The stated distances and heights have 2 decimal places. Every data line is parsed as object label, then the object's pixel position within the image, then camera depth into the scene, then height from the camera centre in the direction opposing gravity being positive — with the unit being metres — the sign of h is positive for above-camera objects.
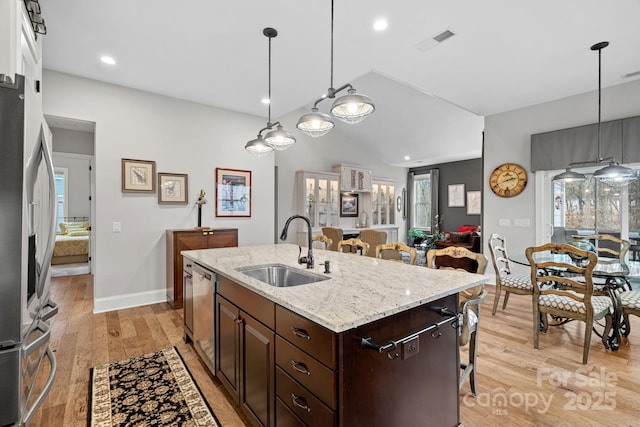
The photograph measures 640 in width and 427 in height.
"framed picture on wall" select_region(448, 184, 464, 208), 8.65 +0.49
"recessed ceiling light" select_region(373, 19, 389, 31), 2.64 +1.67
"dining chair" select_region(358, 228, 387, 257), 5.31 -0.45
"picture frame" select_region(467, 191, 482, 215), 8.27 +0.28
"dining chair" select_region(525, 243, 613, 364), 2.44 -0.77
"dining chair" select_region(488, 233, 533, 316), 3.22 -0.78
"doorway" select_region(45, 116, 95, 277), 5.02 +0.49
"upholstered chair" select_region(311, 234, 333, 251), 3.67 -0.35
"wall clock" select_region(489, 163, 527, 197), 4.69 +0.53
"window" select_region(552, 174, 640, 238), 3.95 +0.10
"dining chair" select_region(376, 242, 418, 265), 2.63 -0.35
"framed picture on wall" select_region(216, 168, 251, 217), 4.73 +0.31
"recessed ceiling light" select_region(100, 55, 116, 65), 3.27 +1.67
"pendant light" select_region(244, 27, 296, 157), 2.70 +0.66
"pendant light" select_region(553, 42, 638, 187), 2.92 +0.39
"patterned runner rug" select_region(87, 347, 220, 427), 1.84 -1.26
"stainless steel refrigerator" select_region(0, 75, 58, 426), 0.99 -0.14
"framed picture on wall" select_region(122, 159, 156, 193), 3.99 +0.48
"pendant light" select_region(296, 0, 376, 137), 2.03 +0.73
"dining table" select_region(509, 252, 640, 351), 2.57 -0.64
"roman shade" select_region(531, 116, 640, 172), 3.70 +0.91
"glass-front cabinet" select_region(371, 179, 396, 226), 8.05 +0.28
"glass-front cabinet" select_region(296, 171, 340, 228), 6.47 +0.35
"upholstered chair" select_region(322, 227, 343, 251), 5.75 -0.41
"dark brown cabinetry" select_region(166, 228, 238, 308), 3.90 -0.45
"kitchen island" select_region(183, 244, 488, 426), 1.15 -0.61
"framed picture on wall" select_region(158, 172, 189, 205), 4.25 +0.34
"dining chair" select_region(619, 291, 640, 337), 2.61 -0.80
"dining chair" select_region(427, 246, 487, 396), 1.82 -0.64
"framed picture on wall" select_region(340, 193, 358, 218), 7.42 +0.19
